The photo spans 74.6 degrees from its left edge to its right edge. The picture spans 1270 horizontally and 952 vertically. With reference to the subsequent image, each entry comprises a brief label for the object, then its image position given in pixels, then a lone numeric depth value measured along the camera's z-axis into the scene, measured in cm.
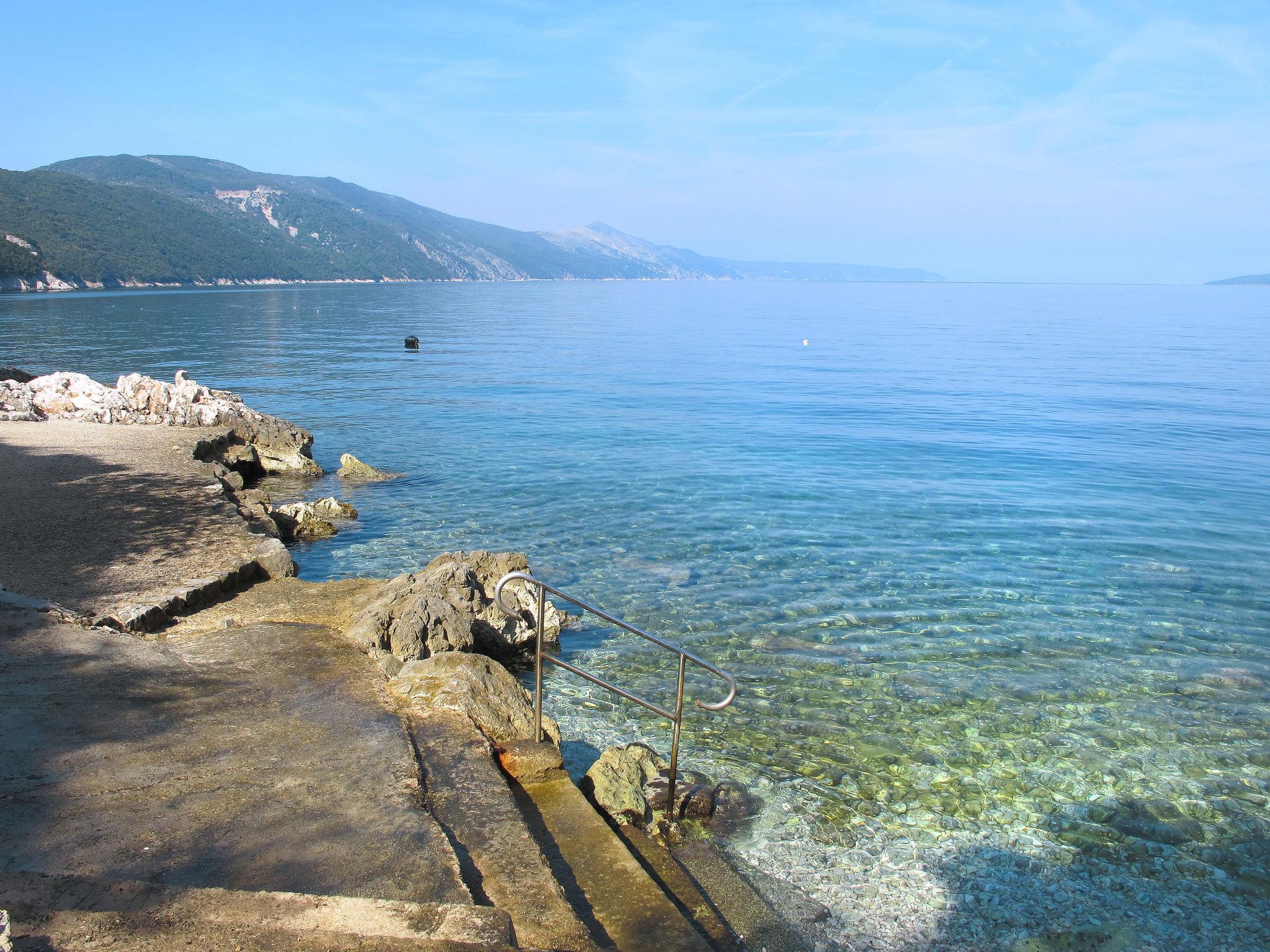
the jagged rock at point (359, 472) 1666
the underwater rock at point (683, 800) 595
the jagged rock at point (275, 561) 946
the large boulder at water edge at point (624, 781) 574
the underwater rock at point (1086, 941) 509
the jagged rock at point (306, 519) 1280
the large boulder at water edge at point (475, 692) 613
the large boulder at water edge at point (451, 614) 749
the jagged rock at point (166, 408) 1777
